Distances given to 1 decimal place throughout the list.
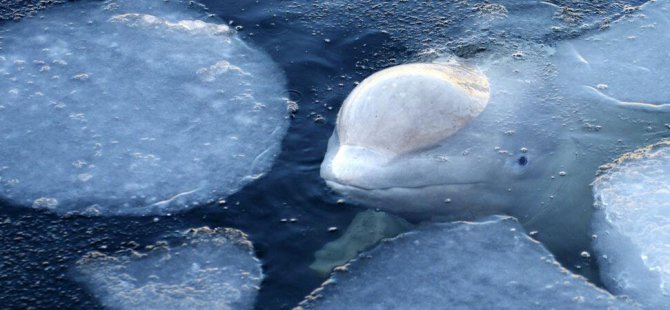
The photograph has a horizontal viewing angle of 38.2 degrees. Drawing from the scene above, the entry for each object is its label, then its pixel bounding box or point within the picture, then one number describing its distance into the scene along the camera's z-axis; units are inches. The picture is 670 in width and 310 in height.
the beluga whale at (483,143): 267.9
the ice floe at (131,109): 289.6
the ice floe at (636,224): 256.1
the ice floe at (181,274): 248.7
